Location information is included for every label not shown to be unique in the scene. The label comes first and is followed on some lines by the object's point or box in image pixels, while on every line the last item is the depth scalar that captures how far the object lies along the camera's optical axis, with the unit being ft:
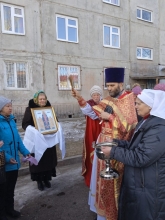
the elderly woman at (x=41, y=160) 10.19
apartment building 29.68
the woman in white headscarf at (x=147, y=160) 4.55
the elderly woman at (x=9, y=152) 7.61
